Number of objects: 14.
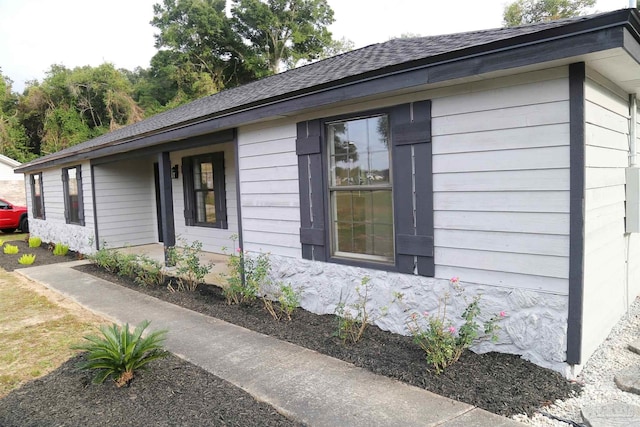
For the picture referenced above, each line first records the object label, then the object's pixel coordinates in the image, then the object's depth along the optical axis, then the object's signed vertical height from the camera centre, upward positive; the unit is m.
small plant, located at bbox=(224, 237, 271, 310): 5.44 -1.14
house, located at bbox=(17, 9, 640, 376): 3.12 +0.02
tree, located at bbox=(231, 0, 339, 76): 29.73 +10.48
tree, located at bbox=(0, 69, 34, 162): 26.62 +3.69
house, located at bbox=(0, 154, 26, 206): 21.97 +0.61
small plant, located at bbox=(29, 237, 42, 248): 11.95 -1.29
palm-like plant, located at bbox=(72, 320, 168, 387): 3.26 -1.21
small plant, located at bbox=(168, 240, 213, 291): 6.44 -1.19
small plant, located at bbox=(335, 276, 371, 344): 4.12 -1.32
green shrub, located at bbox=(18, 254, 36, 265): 9.25 -1.36
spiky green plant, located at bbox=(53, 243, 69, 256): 10.56 -1.34
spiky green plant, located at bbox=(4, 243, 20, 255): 10.63 -1.30
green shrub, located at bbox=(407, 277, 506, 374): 3.36 -1.22
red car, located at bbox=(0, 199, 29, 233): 16.55 -0.83
